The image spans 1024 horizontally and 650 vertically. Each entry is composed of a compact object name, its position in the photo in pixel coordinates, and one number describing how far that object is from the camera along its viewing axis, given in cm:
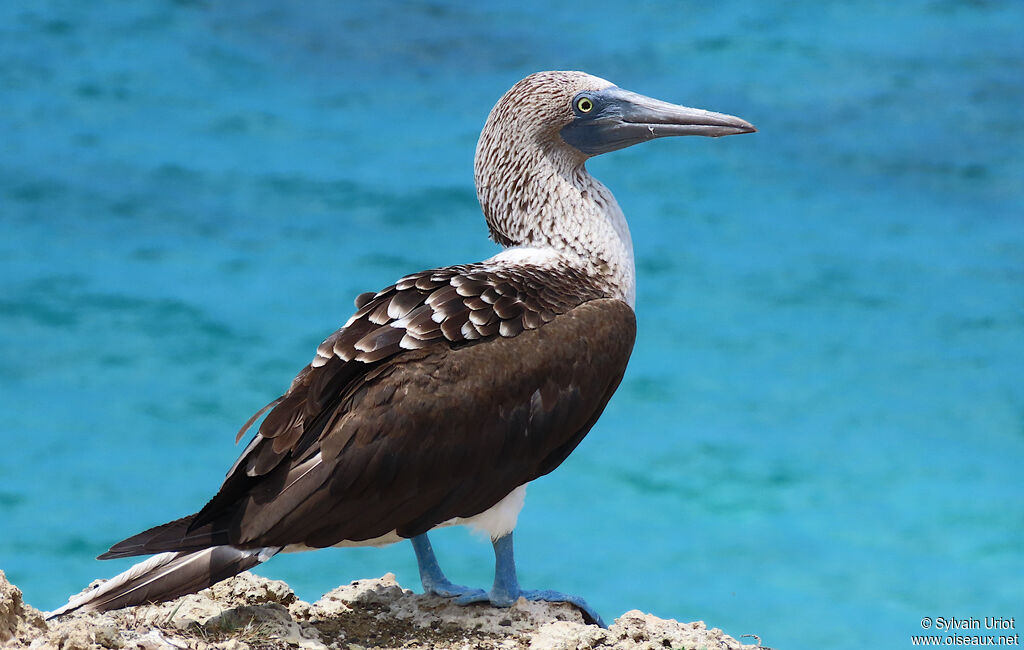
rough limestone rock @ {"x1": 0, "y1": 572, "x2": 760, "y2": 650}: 916
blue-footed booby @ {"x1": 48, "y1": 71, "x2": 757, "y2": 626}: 986
